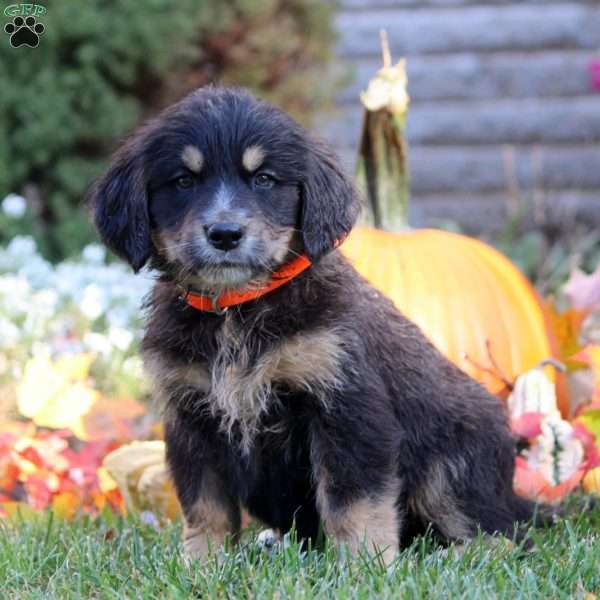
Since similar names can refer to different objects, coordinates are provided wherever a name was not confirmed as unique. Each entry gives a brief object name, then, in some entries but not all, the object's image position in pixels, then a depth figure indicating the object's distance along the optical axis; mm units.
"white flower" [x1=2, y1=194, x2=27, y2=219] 6594
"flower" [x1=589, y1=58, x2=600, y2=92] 8719
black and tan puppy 3156
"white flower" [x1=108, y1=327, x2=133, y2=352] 5539
